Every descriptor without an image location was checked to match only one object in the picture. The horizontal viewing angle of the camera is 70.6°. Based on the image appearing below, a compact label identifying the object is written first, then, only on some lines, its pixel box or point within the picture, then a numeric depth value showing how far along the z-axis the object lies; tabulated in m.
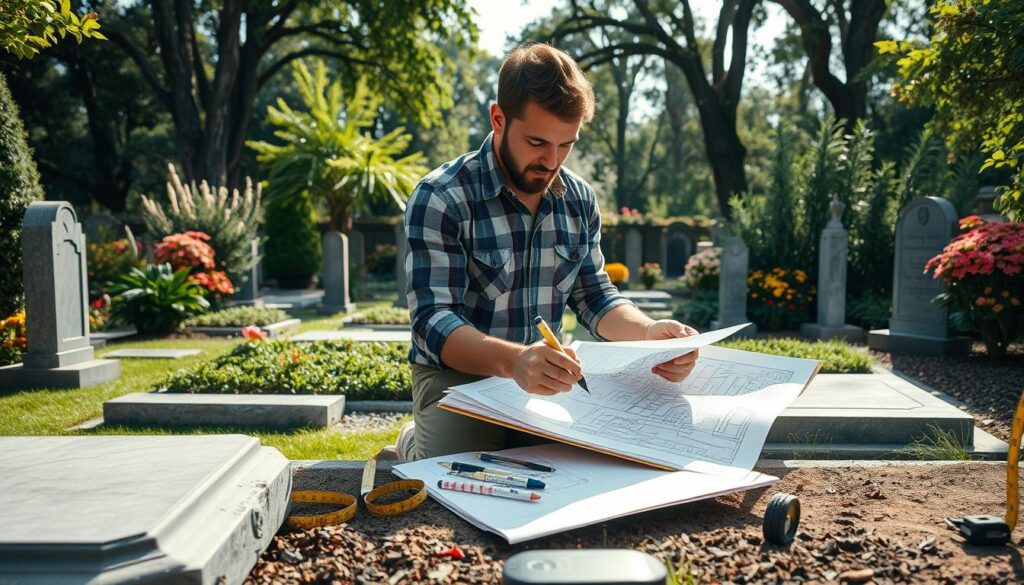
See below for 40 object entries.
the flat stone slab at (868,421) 3.41
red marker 1.54
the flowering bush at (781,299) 9.30
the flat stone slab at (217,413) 4.48
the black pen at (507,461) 1.72
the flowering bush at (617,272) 14.80
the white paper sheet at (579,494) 1.42
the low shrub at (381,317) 9.60
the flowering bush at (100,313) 8.38
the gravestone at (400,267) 11.99
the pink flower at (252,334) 5.99
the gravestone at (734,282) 9.14
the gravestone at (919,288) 7.05
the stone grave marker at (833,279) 8.54
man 2.13
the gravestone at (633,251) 19.92
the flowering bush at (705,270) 11.45
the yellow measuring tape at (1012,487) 1.38
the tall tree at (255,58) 13.62
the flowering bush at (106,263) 10.76
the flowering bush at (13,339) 5.89
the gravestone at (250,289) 11.94
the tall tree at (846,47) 13.22
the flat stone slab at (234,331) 8.74
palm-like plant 15.20
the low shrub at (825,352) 5.33
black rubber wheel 1.40
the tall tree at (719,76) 14.98
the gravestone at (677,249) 22.42
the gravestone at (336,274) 11.80
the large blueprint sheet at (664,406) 1.76
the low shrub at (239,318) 9.03
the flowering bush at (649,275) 16.84
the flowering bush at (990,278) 5.86
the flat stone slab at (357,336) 7.14
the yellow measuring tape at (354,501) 1.54
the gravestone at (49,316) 5.59
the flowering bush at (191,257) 9.74
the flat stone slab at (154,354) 6.96
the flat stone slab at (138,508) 1.04
